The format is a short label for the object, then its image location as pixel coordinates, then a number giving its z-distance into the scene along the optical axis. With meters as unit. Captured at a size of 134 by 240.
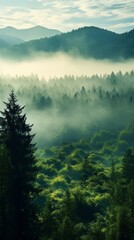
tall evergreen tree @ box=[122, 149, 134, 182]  74.44
